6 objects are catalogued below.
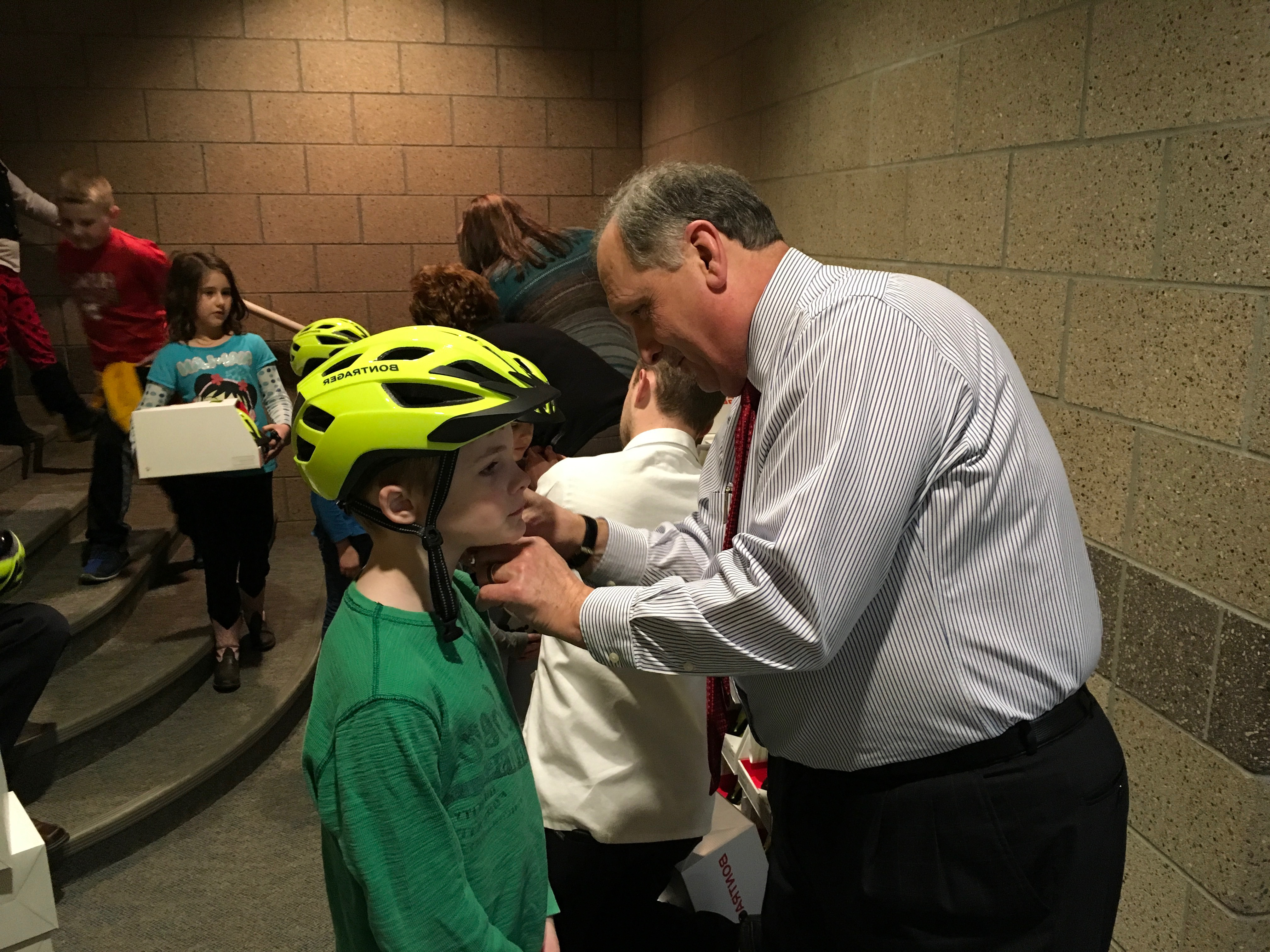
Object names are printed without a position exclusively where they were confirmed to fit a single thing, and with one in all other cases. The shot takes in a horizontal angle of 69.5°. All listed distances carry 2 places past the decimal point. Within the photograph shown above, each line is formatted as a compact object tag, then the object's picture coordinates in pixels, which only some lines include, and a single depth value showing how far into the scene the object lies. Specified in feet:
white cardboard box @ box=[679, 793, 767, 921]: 7.07
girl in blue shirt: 11.48
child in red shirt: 12.76
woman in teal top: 11.06
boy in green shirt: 3.52
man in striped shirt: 3.66
